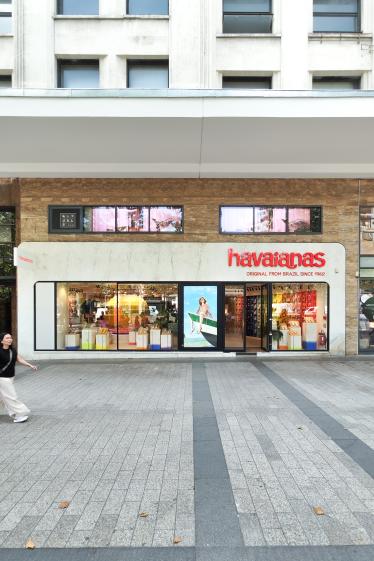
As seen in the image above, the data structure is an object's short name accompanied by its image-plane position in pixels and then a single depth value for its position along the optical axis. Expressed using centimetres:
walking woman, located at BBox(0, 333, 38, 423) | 613
